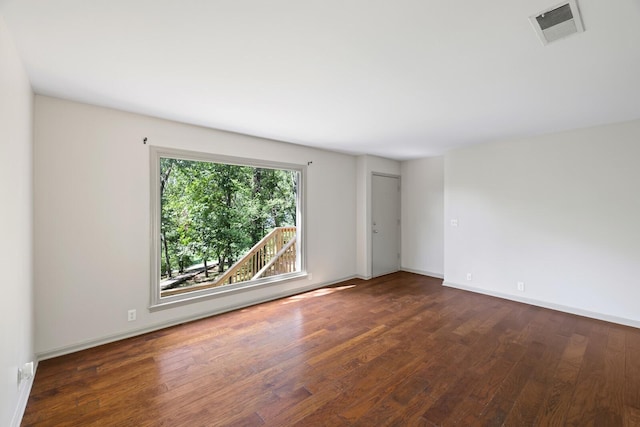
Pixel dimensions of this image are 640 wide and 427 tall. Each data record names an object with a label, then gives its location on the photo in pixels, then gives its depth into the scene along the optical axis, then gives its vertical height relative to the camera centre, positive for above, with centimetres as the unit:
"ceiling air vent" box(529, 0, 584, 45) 142 +105
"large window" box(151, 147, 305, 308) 518 -21
